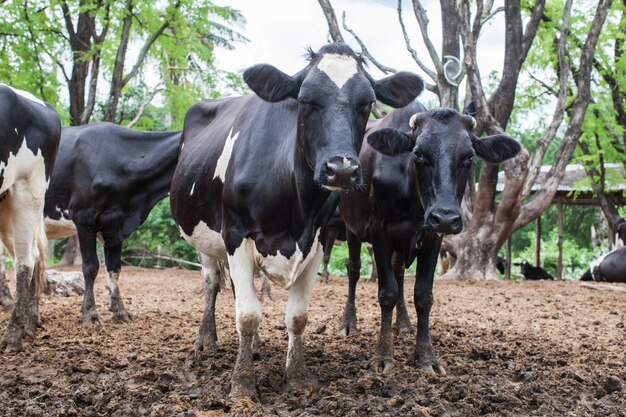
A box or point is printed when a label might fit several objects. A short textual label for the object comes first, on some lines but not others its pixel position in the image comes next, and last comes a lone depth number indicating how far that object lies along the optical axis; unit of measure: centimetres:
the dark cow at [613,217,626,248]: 1906
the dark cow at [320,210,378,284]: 1284
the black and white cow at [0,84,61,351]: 613
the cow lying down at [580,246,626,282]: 1692
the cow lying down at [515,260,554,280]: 2125
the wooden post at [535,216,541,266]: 2212
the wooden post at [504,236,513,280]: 2064
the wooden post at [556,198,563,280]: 2028
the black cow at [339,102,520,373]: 520
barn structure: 1942
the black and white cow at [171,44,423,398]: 449
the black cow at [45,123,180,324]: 855
